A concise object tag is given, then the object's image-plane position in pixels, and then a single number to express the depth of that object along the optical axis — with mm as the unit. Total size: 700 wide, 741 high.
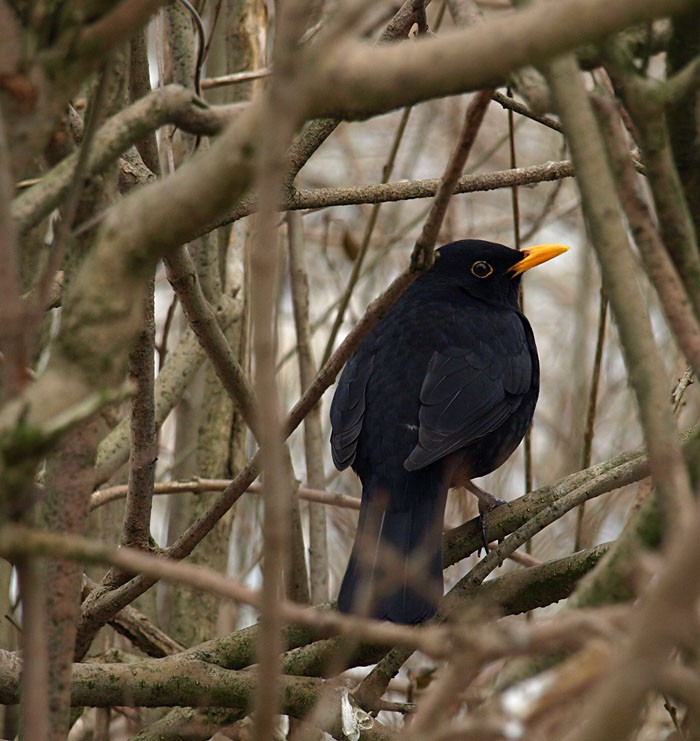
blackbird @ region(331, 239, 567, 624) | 8281
